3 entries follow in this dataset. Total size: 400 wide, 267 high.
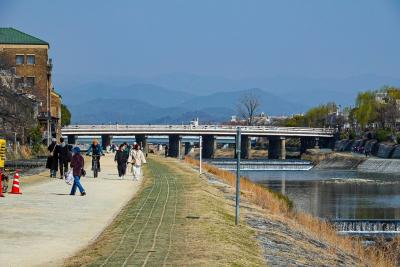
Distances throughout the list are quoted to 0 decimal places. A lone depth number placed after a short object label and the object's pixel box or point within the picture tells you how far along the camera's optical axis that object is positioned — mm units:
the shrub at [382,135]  136500
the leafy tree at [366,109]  154500
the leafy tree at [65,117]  143625
